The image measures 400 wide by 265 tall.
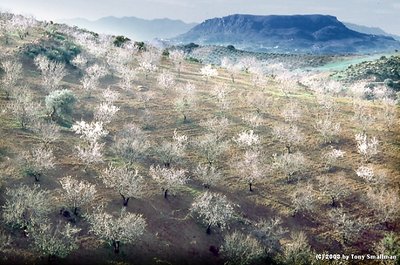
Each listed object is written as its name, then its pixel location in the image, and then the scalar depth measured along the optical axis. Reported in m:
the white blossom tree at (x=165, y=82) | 137.25
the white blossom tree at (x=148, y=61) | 150.48
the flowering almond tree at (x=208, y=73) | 159.38
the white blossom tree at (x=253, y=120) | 115.19
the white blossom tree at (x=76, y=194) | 74.99
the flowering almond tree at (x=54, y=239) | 64.44
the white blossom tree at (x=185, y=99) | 120.50
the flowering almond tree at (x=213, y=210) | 78.50
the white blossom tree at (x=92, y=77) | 122.25
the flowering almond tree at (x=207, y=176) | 89.44
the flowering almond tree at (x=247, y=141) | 104.75
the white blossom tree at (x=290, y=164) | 95.31
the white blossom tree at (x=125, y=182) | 79.75
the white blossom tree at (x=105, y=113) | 106.16
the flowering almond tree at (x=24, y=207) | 68.50
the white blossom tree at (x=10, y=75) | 108.78
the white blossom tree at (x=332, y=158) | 100.25
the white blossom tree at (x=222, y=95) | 126.31
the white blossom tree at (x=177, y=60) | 165.65
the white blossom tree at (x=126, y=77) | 132.38
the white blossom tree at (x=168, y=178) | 84.56
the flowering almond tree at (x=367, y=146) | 101.69
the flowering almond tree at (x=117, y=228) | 69.56
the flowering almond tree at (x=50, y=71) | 115.81
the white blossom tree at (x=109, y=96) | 117.38
